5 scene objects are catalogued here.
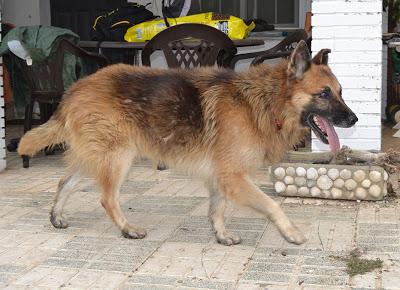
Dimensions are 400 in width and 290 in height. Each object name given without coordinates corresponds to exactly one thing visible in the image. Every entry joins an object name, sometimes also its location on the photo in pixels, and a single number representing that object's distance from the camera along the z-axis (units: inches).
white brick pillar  203.0
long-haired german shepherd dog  151.6
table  267.0
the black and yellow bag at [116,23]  289.6
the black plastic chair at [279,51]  261.1
